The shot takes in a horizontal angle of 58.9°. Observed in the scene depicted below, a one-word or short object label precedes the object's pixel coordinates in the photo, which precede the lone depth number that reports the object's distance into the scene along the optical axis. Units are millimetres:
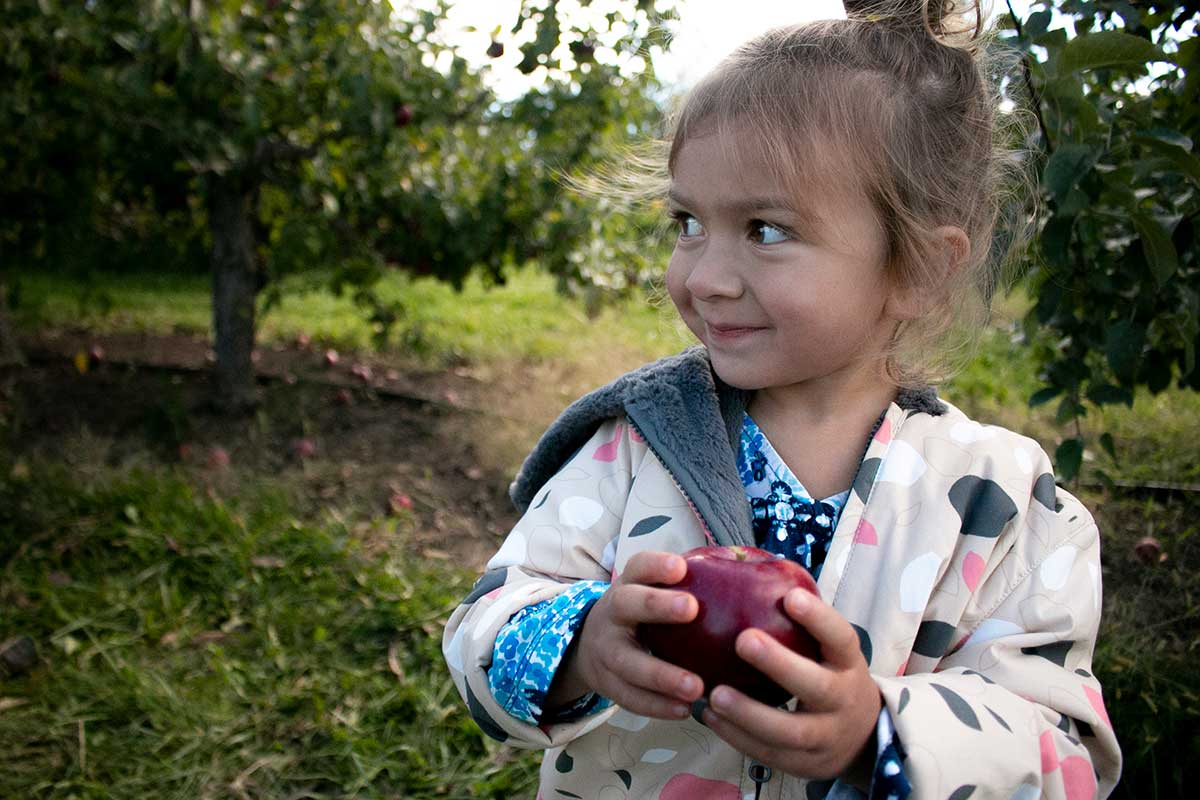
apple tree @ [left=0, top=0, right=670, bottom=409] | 3111
